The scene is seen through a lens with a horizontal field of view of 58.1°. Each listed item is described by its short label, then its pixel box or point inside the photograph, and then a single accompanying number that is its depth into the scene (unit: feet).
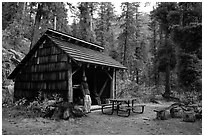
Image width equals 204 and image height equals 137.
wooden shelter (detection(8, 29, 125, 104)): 36.47
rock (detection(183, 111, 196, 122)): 27.67
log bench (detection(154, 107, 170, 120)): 29.72
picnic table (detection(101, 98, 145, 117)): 33.74
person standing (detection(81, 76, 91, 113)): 35.21
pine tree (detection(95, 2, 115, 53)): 95.48
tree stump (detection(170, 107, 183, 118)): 31.30
